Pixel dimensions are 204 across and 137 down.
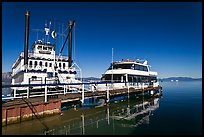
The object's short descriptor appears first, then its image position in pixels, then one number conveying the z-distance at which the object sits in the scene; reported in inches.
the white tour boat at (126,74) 1106.7
